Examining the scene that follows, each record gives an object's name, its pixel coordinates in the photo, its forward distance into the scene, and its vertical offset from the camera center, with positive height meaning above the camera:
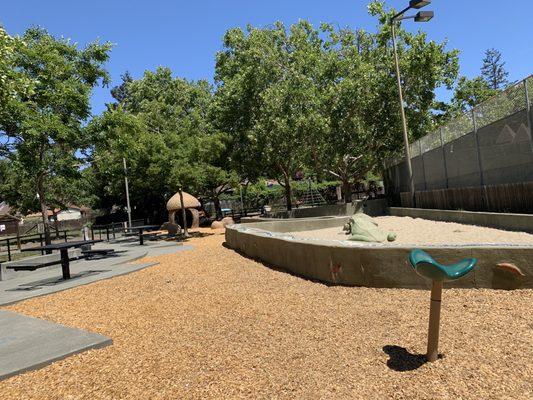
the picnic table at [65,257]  10.31 -0.72
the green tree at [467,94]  32.19 +6.08
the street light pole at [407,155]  19.98 +1.53
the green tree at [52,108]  14.96 +3.84
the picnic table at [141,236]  19.88 -0.77
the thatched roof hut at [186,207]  27.11 +0.35
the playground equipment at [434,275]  3.82 -0.67
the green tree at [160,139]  16.75 +3.03
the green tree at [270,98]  25.69 +5.89
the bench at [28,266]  9.99 -0.78
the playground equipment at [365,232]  12.23 -0.93
